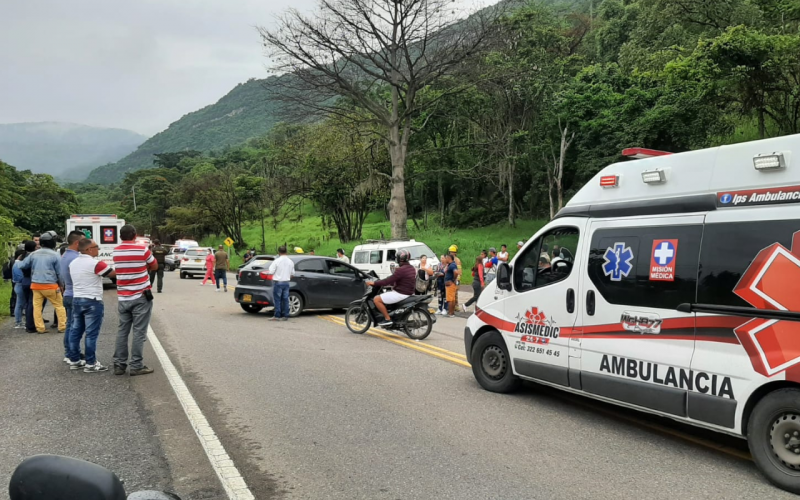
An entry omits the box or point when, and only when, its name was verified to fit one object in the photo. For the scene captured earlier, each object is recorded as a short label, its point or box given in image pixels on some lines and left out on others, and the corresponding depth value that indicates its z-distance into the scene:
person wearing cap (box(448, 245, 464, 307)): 16.21
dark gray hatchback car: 14.78
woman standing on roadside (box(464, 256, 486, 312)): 16.19
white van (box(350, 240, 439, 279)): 20.14
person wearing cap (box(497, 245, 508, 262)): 17.67
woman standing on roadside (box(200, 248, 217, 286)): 26.23
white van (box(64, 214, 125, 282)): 22.66
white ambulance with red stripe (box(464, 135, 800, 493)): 4.25
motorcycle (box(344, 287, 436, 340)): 11.27
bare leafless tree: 25.47
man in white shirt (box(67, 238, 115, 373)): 7.68
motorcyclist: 11.10
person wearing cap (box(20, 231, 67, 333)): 10.47
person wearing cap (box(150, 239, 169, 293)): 21.19
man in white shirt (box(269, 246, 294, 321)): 13.62
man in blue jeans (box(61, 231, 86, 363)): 8.41
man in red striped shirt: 7.57
